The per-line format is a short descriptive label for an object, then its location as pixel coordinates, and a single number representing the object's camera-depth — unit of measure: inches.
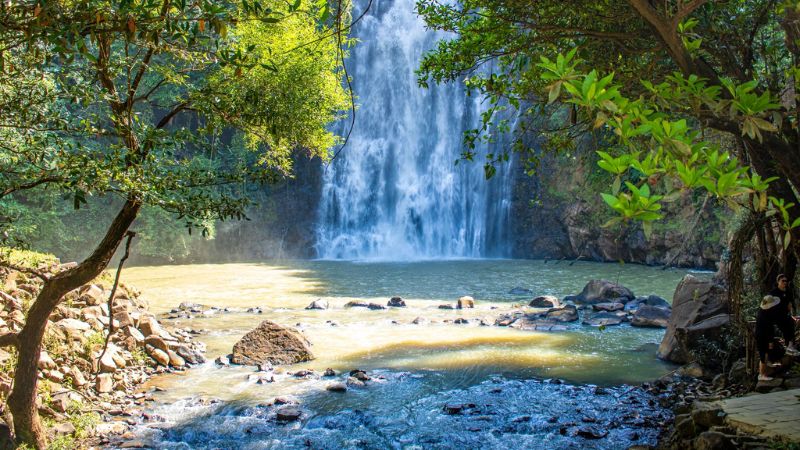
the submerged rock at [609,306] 679.1
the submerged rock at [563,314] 632.4
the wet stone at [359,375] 417.4
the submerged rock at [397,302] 737.0
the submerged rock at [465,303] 724.0
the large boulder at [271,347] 458.3
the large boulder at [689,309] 442.6
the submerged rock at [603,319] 612.6
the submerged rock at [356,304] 737.0
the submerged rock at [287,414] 341.4
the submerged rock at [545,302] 708.0
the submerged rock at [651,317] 593.0
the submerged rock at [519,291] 840.3
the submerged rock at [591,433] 311.4
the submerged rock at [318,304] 729.0
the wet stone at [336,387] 393.1
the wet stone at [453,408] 356.2
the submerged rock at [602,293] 731.4
